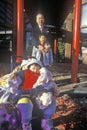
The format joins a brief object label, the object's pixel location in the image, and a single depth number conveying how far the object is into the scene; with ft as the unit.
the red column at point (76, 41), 12.39
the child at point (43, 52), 10.65
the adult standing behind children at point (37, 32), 10.67
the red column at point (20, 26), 11.98
